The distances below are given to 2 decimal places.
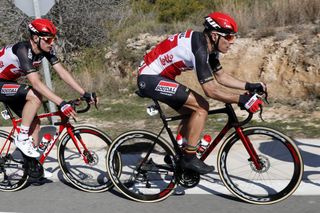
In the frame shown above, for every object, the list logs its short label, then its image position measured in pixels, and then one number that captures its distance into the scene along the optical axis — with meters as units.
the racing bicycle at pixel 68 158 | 5.08
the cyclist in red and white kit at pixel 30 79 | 4.82
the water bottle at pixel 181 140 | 4.77
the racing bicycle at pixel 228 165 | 4.46
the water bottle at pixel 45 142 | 5.30
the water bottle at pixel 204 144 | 4.70
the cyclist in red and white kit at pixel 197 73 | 4.23
